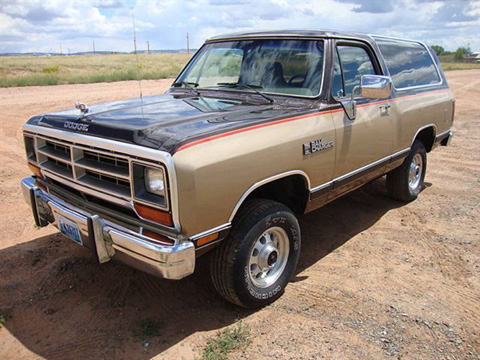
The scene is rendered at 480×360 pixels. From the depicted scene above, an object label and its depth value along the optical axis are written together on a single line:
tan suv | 2.67
